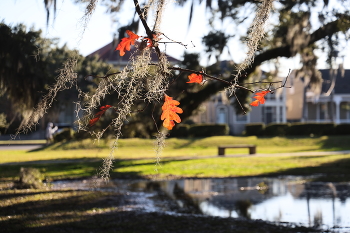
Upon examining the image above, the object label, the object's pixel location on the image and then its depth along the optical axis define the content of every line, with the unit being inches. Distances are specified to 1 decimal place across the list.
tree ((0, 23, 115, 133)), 354.6
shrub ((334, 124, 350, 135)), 1331.2
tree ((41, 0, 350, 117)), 512.1
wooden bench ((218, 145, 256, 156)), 845.2
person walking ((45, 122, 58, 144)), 1113.6
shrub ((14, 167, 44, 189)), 417.1
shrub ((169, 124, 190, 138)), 1330.0
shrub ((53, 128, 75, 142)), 1146.7
